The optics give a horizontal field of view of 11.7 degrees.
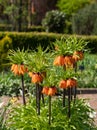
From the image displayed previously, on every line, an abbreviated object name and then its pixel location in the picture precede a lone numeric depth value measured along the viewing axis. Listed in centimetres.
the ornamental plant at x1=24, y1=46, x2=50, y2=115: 450
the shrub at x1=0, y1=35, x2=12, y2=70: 1210
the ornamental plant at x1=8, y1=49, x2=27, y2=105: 477
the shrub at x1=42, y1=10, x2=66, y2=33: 2741
